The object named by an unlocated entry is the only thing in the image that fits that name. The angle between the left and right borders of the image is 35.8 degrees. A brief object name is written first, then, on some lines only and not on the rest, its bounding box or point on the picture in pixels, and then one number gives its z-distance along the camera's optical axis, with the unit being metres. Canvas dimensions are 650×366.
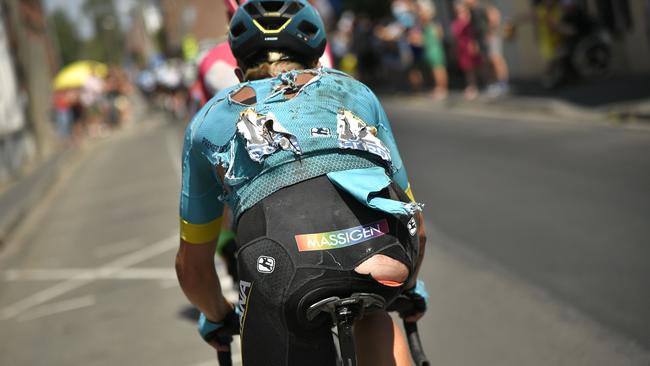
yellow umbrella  34.75
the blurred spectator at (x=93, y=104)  35.66
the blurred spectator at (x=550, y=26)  17.94
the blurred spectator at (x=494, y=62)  19.22
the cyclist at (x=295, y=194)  2.61
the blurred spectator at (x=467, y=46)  19.84
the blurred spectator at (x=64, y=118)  31.59
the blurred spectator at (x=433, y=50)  21.30
